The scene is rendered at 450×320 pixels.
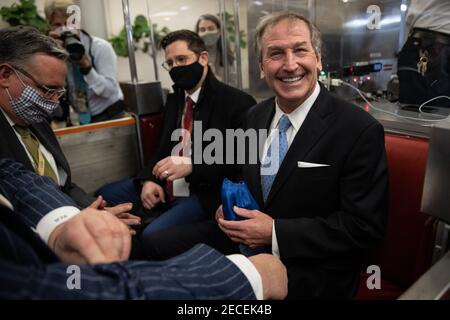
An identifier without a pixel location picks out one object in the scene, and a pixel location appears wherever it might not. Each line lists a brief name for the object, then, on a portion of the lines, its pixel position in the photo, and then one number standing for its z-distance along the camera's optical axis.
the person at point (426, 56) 1.43
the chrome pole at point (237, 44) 2.71
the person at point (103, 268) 0.46
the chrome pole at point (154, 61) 2.66
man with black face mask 1.78
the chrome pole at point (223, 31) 2.79
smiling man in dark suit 1.05
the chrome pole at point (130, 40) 2.16
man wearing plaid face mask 1.24
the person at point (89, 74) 2.21
